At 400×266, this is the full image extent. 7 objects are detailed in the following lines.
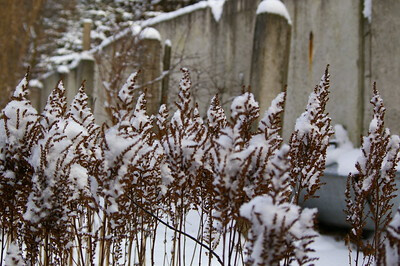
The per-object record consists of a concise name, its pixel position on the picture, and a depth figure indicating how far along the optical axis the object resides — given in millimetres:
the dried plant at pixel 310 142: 2131
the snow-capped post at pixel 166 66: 8045
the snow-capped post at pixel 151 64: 7105
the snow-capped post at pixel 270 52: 5324
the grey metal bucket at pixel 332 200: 5086
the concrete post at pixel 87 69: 9024
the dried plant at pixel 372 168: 2154
